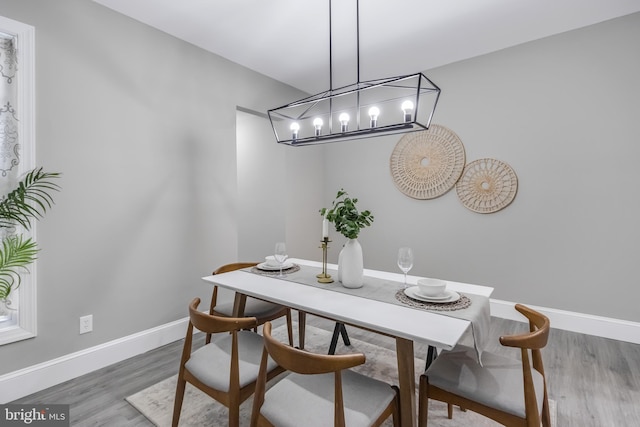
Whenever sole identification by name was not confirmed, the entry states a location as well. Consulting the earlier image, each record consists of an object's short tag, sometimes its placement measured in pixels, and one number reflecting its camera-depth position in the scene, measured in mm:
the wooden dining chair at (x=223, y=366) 1301
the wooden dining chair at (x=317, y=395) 1034
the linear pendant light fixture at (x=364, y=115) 1773
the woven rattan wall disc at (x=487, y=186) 3023
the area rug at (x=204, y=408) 1677
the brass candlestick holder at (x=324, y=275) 1936
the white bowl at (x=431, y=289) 1576
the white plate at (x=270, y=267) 2206
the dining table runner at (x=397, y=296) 1369
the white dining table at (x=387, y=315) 1236
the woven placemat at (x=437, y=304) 1479
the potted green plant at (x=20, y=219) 1764
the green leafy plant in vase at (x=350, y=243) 1776
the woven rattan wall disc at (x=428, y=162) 3301
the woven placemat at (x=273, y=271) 2160
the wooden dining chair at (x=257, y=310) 2197
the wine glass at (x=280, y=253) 2066
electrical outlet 2189
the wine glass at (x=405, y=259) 1738
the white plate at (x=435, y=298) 1548
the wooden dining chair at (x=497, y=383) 1150
